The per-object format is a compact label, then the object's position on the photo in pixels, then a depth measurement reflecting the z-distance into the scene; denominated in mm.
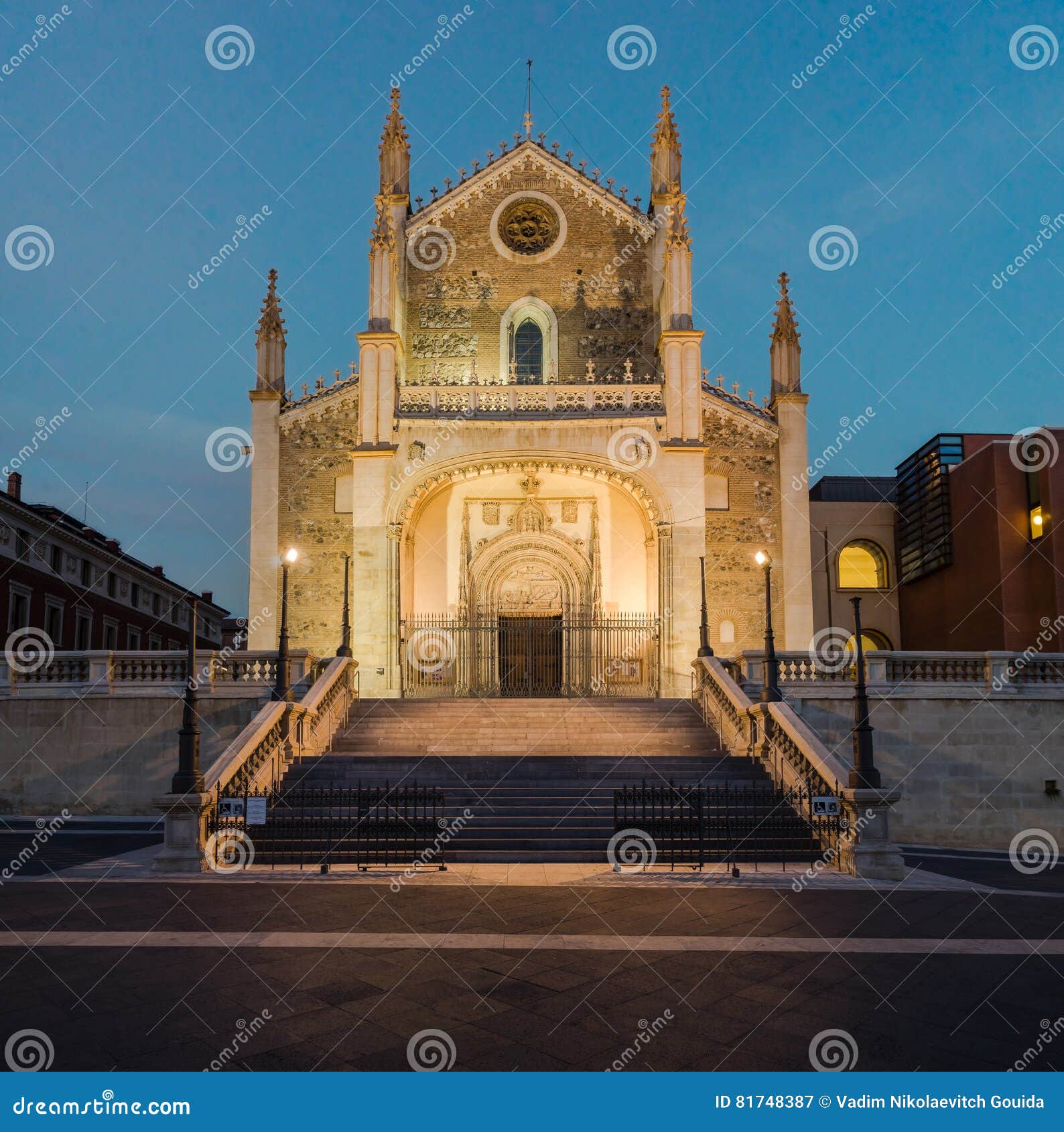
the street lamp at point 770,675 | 18172
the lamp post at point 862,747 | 13734
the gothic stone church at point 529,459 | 26984
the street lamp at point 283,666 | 18422
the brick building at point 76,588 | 38094
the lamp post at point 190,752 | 13953
